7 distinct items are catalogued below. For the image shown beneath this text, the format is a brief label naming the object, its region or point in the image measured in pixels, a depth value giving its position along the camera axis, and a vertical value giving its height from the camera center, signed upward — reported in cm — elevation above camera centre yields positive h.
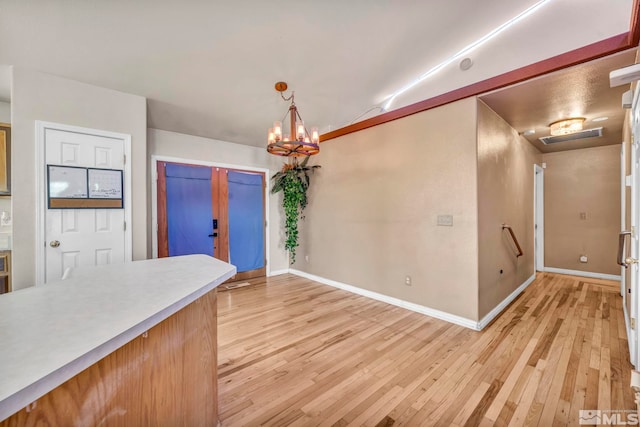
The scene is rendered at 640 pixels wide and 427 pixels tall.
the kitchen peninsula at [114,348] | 61 -37
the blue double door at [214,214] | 418 -1
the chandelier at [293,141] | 265 +77
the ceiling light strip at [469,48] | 237 +185
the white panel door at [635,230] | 191 -17
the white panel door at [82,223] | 257 -9
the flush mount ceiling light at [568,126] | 330 +112
